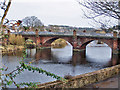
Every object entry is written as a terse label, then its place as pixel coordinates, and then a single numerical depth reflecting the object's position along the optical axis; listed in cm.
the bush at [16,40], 3208
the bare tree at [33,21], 5305
